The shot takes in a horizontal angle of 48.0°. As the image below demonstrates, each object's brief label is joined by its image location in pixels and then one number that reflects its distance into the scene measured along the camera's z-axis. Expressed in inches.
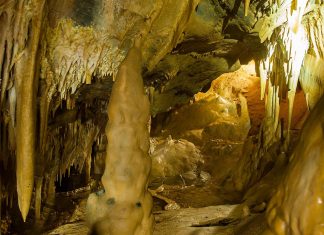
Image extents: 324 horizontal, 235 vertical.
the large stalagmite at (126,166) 118.3
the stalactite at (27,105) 136.6
